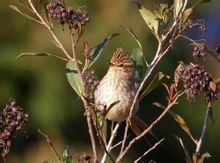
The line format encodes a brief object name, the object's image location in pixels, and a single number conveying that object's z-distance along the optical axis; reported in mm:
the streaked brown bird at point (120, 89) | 4941
